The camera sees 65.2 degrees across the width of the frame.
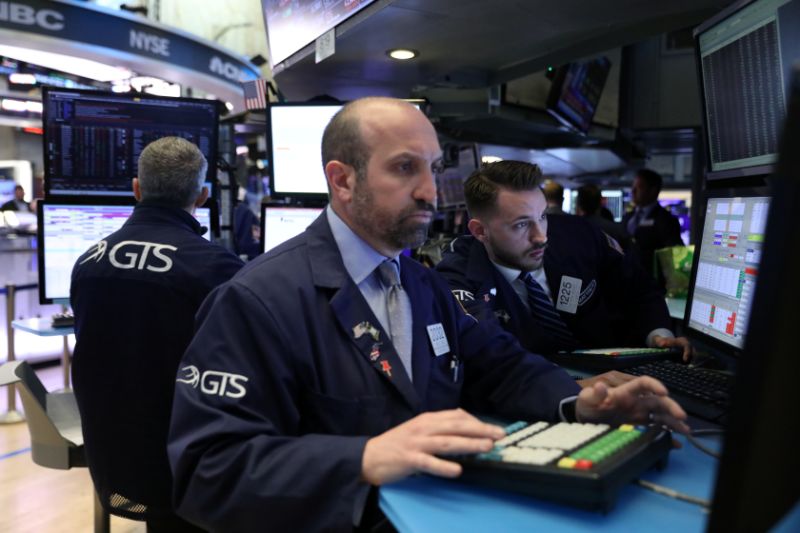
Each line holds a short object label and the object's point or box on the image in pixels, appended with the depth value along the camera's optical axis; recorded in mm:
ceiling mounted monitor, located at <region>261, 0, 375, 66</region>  2297
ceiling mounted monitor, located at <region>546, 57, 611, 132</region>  4750
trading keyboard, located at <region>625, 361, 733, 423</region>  1294
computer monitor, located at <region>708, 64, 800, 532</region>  426
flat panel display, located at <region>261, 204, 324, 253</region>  2957
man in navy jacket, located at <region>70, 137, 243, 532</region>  1778
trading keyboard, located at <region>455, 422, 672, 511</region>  833
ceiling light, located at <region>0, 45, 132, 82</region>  7050
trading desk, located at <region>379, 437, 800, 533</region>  826
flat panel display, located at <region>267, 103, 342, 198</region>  2852
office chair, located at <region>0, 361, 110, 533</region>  1987
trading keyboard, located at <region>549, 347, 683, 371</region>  1734
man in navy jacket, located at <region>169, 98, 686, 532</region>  925
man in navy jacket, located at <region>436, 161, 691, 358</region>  1973
